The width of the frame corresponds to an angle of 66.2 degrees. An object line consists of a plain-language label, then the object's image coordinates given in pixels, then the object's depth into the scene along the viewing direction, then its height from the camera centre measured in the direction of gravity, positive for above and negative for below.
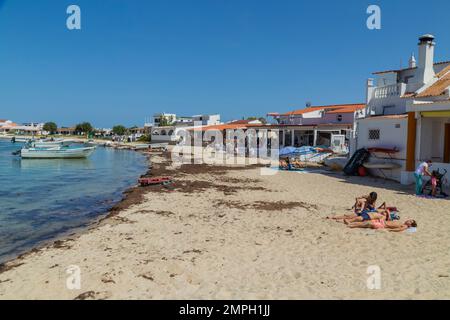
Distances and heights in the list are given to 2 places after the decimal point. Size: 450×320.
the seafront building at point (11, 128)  136.00 +4.58
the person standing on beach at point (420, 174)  13.34 -1.21
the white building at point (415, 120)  15.95 +1.21
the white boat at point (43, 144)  43.26 -0.59
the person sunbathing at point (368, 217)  9.11 -1.96
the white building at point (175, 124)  69.11 +3.51
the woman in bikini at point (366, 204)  9.12 -1.72
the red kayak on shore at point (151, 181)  18.94 -2.22
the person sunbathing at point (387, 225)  8.75 -2.10
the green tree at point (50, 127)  123.19 +4.49
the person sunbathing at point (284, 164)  24.62 -1.59
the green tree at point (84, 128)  117.81 +4.12
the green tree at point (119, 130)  110.89 +3.30
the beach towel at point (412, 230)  8.62 -2.17
